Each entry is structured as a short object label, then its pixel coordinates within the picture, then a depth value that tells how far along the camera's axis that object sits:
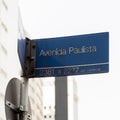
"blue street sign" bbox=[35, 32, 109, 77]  5.30
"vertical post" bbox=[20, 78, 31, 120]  4.90
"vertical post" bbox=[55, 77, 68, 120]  4.74
